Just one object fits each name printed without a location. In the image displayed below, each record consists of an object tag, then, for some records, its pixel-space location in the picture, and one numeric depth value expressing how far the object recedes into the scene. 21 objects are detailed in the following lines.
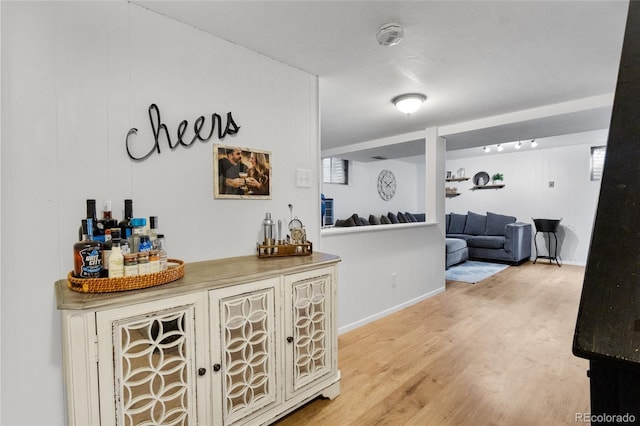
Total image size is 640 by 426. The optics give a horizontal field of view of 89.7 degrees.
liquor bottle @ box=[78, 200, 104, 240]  1.32
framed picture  1.89
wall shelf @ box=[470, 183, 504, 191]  6.81
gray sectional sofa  5.81
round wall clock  7.59
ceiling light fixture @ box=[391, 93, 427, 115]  2.88
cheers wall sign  1.63
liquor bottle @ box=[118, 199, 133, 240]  1.43
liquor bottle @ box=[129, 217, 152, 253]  1.34
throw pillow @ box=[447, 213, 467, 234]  7.04
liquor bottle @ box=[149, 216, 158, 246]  1.45
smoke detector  1.78
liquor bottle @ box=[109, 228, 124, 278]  1.23
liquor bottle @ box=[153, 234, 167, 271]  1.39
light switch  2.30
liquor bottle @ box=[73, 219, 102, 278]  1.22
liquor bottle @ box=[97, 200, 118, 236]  1.36
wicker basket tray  1.19
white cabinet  1.14
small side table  5.84
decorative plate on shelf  7.10
